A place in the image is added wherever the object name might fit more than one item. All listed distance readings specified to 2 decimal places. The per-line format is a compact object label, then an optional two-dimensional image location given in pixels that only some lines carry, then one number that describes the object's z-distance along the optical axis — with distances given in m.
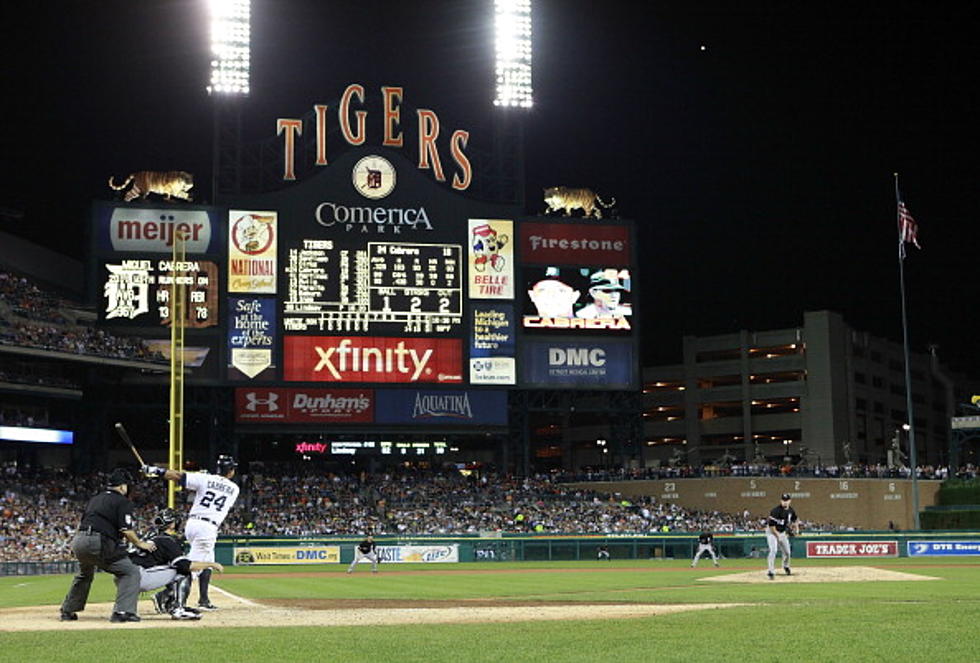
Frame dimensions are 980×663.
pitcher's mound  28.15
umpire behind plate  14.53
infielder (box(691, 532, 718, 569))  39.47
